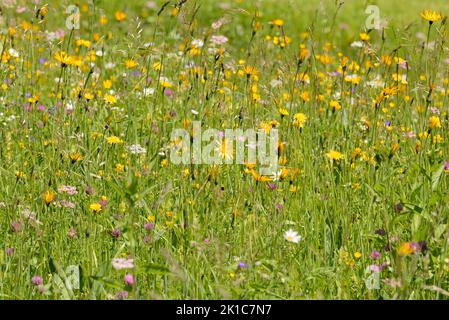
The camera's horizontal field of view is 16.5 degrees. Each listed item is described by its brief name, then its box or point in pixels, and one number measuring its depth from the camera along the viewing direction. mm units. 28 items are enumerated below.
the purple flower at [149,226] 4896
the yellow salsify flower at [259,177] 5108
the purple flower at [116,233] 4925
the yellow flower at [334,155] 5632
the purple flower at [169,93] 8415
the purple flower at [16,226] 4710
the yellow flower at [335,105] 6703
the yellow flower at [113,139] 6000
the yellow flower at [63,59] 5997
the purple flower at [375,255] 4795
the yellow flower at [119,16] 9401
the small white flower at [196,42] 7304
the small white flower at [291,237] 4795
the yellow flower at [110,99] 6425
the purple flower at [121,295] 4360
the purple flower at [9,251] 4870
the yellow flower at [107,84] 7135
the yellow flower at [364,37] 6992
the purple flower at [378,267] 4584
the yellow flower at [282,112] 5904
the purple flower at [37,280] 4516
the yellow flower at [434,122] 5902
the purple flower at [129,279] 4390
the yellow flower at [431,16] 6142
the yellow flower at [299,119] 6302
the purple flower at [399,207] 4922
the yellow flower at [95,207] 5069
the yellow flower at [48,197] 5007
